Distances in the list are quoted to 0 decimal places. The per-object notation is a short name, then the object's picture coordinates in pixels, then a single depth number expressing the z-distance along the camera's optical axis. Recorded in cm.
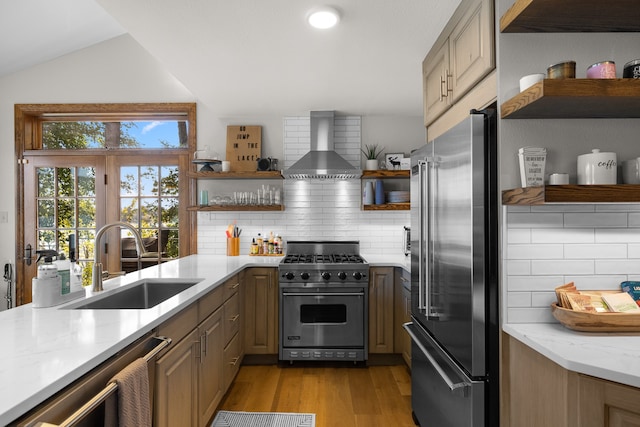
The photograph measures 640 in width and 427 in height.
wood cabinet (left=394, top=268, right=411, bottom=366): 332
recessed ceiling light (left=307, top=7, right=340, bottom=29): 208
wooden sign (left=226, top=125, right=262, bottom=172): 423
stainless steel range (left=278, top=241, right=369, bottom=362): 345
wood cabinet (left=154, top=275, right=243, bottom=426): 169
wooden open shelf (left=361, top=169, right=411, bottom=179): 396
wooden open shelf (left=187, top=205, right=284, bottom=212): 404
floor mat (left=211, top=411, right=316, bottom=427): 247
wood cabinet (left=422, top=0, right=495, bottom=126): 169
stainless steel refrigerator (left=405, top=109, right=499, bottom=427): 165
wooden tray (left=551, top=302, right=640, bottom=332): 143
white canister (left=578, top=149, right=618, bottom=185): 142
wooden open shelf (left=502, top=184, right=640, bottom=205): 135
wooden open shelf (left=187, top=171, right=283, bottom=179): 400
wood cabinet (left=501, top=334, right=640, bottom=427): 115
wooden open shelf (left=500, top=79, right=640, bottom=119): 133
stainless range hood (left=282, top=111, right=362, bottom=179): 379
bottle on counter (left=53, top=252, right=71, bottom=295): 176
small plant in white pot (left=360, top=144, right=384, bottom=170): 410
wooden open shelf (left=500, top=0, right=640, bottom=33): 141
